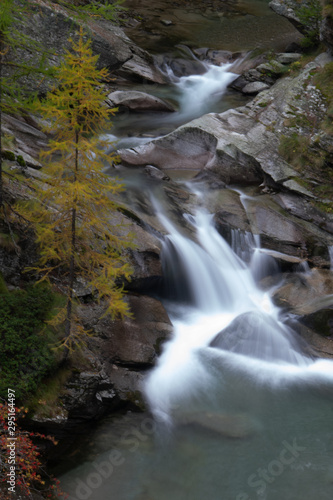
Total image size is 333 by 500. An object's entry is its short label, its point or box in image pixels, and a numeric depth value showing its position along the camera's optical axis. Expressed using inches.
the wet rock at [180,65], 905.5
